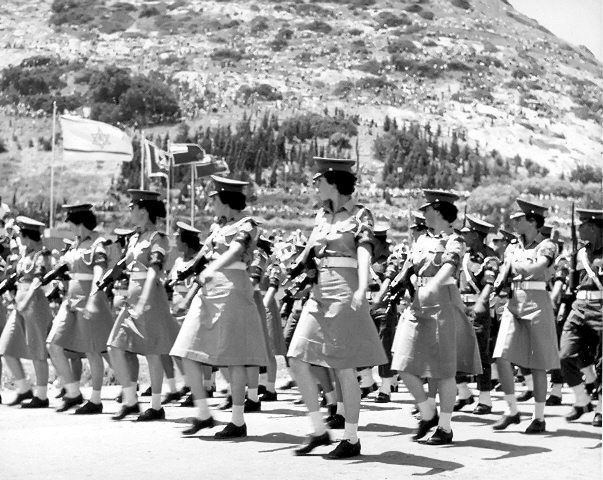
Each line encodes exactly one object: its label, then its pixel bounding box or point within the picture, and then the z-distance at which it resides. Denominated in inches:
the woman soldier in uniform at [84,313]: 440.8
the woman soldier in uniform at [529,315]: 388.2
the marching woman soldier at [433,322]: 351.9
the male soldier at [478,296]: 450.9
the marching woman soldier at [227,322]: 358.3
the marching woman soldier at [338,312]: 322.3
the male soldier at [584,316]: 401.7
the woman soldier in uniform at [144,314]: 410.0
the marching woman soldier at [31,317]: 474.3
